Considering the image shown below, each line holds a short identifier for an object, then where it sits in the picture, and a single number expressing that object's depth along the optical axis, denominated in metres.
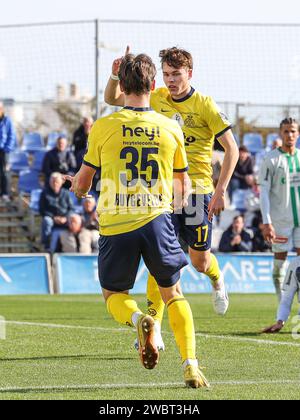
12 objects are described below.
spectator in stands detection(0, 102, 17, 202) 20.58
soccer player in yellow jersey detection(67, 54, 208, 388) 6.98
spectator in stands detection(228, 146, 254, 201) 21.33
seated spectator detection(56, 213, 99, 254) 19.36
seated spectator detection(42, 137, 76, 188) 20.47
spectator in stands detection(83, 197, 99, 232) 19.81
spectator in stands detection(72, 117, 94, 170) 20.22
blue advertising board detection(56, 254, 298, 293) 19.02
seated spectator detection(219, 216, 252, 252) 19.91
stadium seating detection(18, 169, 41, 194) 22.31
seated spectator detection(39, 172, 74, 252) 19.77
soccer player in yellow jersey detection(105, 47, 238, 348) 8.84
